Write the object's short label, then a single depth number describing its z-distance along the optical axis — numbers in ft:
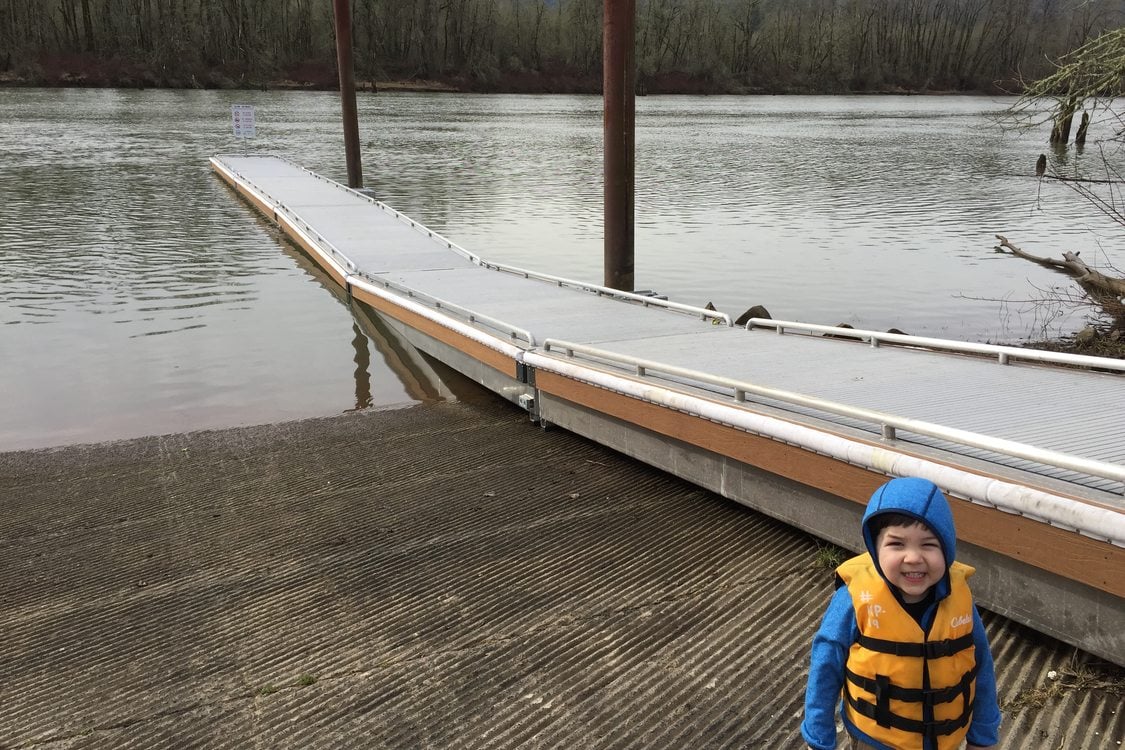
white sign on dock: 85.52
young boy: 6.60
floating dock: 10.13
